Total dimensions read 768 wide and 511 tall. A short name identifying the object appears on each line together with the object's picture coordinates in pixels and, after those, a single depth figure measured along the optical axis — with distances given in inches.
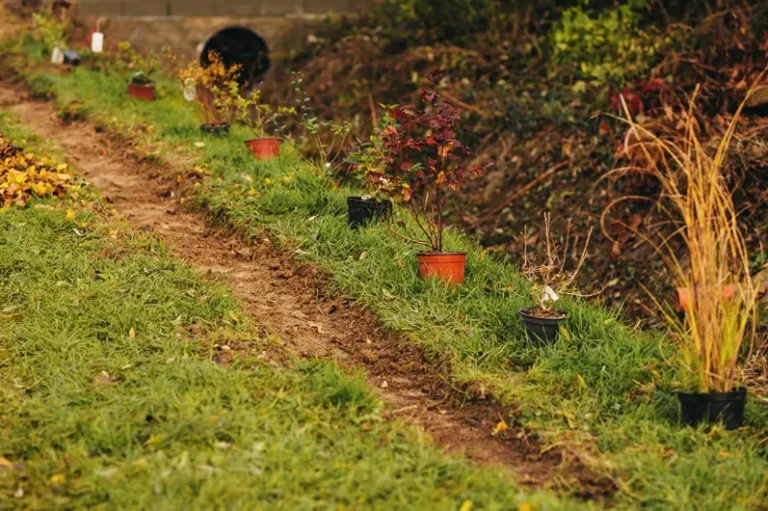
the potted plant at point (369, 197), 503.5
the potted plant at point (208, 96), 719.8
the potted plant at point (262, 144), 645.9
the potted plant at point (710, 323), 336.5
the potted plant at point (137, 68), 879.1
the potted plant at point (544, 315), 397.4
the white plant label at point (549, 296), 402.9
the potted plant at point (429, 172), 451.5
